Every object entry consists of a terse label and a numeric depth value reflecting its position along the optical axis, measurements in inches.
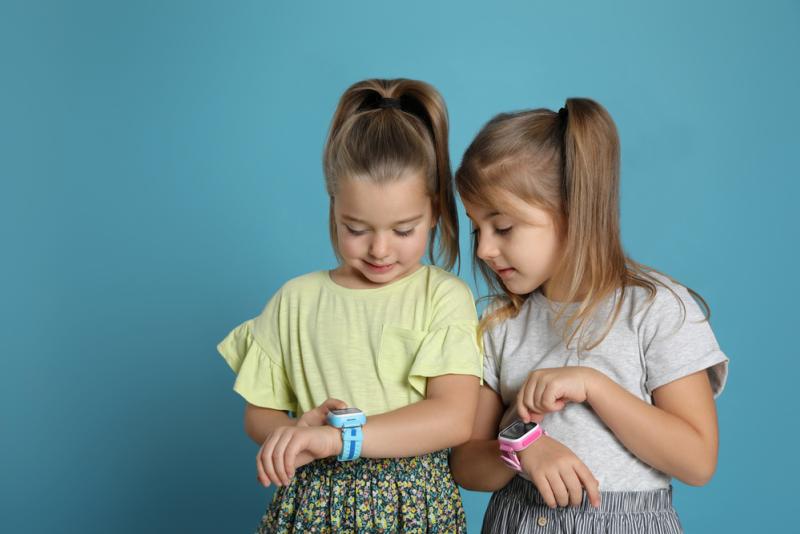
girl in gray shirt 64.1
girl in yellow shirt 66.5
